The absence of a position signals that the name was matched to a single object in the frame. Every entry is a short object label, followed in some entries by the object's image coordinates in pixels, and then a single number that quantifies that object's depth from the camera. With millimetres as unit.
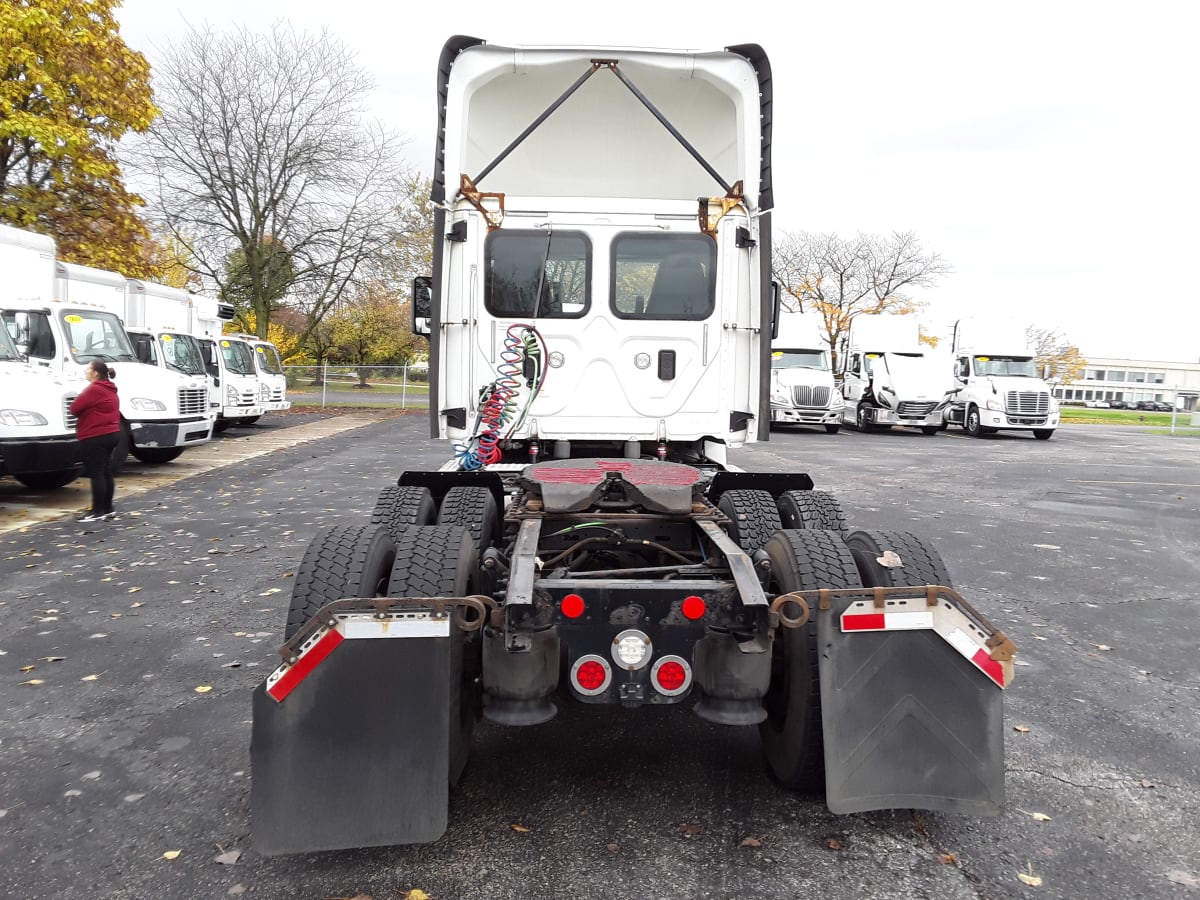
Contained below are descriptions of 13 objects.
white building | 112125
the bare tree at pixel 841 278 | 48625
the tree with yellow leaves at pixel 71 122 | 15586
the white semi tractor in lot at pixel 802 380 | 23984
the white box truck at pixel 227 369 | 19453
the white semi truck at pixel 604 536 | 2719
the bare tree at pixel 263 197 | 29344
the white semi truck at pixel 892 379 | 24531
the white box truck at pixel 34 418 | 9742
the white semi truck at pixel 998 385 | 23875
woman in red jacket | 9328
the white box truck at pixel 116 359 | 11328
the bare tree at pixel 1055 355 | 65438
